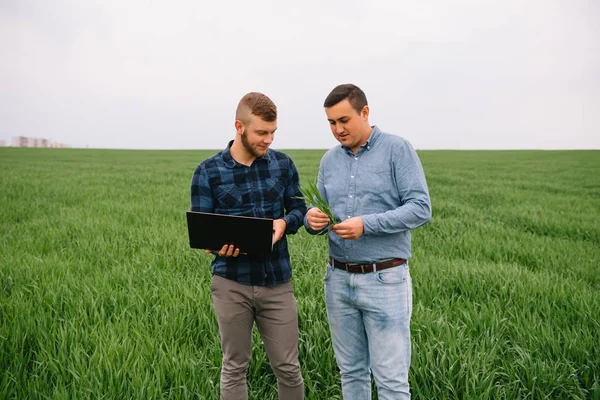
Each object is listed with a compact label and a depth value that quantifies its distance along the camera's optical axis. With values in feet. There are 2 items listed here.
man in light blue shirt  6.46
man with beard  6.98
